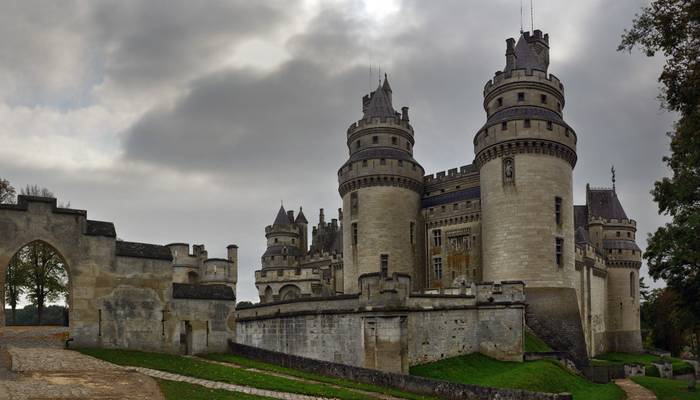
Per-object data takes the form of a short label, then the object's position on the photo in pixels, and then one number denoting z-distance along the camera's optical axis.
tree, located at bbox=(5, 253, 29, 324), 36.28
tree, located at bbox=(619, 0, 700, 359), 18.66
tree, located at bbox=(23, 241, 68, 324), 36.75
